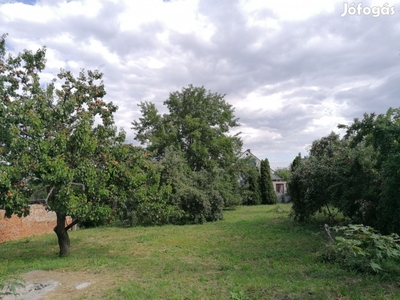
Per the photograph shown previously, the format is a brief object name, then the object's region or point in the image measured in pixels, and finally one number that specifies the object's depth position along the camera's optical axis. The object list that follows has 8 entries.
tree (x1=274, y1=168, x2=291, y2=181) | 47.09
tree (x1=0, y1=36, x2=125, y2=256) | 6.75
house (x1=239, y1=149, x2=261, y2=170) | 40.67
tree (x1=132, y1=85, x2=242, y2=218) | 24.02
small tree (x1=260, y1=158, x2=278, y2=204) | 30.64
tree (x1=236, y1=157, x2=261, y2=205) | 28.33
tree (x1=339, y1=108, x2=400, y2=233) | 6.77
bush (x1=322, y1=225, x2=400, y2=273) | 5.01
